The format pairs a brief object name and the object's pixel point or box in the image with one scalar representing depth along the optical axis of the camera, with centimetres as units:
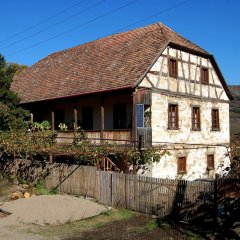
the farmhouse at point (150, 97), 2112
